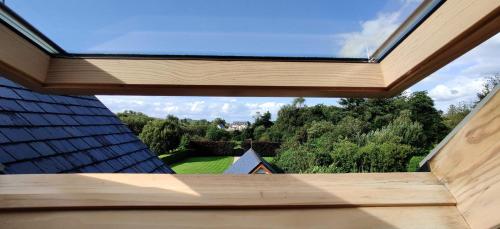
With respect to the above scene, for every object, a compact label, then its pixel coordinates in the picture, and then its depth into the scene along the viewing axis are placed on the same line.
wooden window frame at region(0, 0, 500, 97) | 0.62
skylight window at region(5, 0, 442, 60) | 0.67
